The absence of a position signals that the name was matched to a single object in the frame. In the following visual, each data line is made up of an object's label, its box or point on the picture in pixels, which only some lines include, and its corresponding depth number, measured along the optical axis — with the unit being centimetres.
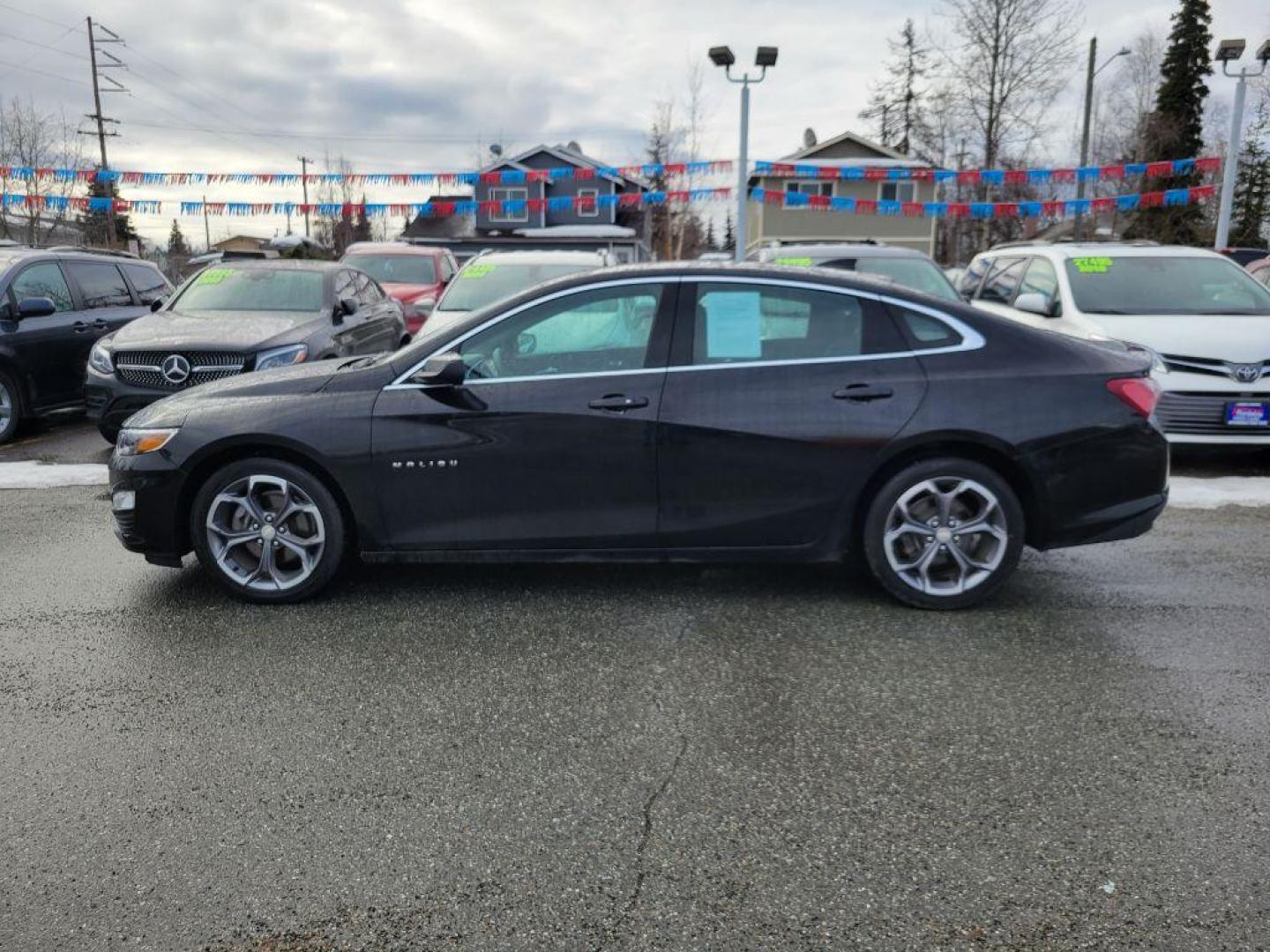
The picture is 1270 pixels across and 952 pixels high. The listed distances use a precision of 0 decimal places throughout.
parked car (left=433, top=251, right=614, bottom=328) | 1044
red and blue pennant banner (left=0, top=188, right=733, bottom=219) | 2259
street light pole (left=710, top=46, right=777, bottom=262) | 1534
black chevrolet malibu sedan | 446
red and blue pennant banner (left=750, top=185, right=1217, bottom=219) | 1964
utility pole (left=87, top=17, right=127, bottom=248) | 4306
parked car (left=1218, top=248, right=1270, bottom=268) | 1988
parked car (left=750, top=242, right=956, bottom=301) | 1040
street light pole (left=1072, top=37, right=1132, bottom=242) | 2869
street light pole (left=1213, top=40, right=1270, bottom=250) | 1579
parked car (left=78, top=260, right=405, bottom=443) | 816
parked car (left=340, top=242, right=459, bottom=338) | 1504
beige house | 4550
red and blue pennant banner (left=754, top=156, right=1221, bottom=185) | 1841
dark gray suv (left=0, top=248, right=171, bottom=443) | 937
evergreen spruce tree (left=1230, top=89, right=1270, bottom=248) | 4259
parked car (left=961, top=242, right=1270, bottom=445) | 738
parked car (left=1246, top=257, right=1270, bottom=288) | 1227
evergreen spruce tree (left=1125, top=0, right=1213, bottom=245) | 4403
